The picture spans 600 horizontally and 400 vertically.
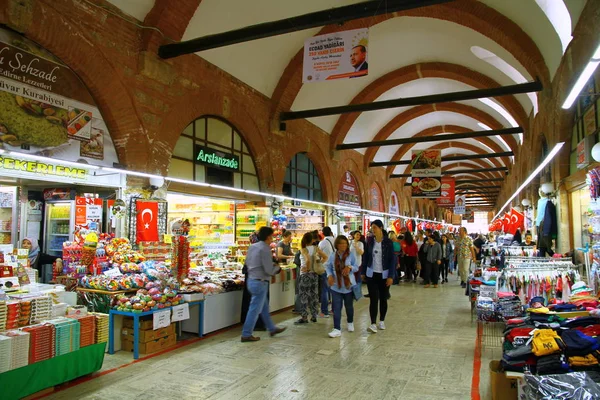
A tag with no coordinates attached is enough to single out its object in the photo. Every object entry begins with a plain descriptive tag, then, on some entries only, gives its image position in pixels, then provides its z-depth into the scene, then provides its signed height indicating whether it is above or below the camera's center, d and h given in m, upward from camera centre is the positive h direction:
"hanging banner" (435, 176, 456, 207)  22.20 +2.24
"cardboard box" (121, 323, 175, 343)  5.34 -1.31
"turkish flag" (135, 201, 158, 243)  7.03 +0.17
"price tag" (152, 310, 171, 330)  5.35 -1.12
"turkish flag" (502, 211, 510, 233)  12.51 +0.33
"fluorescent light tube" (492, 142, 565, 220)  7.66 +1.54
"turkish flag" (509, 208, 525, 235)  11.74 +0.36
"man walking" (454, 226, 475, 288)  10.62 -0.49
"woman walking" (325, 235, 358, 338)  6.15 -0.62
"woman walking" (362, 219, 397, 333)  6.33 -0.52
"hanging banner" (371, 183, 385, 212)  21.06 +1.73
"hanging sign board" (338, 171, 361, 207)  16.80 +1.70
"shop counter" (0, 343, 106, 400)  3.69 -1.34
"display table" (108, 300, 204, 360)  5.18 -1.21
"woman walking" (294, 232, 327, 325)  7.05 -0.78
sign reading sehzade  5.35 +1.66
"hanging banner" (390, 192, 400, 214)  24.90 +1.72
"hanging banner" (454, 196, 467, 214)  30.73 +2.05
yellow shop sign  5.32 +0.83
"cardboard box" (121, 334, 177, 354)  5.33 -1.45
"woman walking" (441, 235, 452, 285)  12.52 -0.75
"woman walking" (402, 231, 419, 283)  12.05 -0.62
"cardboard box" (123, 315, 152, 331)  5.38 -1.16
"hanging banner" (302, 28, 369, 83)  6.12 +2.61
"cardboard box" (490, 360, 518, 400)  3.24 -1.17
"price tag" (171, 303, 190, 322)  5.65 -1.09
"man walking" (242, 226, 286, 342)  5.93 -0.63
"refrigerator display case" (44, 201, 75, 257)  7.66 +0.08
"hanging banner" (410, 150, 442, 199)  15.85 +2.62
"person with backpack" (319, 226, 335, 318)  7.16 -0.97
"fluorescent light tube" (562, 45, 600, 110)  3.74 +1.59
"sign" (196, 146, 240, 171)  8.81 +1.59
